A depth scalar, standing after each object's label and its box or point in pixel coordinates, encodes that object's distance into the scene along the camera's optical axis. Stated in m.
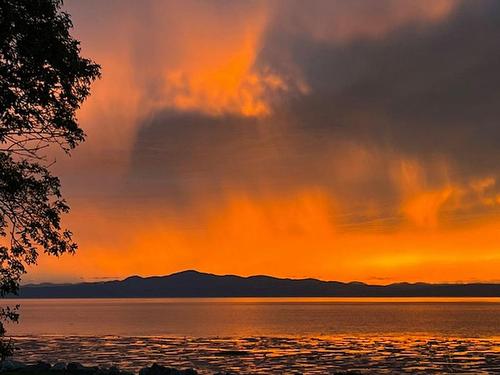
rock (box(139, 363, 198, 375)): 48.06
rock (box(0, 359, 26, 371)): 45.80
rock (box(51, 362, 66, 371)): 47.38
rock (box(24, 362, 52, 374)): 45.34
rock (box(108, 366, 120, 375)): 46.41
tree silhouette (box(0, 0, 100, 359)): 22.27
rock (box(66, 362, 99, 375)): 45.69
